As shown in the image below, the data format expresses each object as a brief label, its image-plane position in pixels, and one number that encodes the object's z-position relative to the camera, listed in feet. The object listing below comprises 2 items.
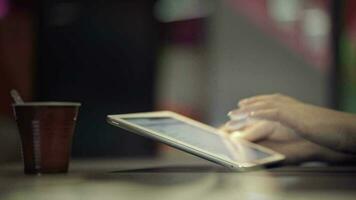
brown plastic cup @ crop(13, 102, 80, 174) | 4.31
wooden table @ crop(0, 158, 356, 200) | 3.59
